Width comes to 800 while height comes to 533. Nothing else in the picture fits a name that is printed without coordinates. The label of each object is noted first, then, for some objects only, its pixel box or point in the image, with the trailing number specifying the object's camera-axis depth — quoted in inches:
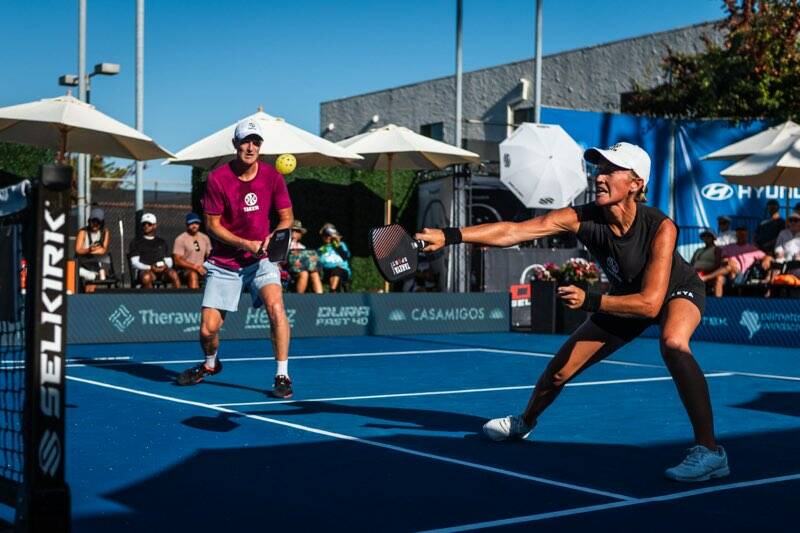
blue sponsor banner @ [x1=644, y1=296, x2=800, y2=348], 621.9
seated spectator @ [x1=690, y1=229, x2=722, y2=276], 729.6
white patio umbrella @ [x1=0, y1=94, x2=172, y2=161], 629.3
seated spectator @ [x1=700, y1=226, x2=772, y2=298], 735.1
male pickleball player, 345.4
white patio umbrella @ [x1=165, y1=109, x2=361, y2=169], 714.9
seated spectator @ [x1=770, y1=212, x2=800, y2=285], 707.4
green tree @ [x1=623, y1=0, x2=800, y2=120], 1032.2
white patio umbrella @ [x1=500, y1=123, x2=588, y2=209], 807.1
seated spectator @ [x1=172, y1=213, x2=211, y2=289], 688.4
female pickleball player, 230.8
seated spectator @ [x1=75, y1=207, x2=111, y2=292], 680.4
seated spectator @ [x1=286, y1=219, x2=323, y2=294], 727.1
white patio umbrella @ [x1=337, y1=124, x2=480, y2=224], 786.2
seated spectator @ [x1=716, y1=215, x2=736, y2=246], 802.2
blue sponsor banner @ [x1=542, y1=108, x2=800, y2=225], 948.6
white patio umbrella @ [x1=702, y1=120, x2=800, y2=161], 805.9
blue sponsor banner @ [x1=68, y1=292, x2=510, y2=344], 579.5
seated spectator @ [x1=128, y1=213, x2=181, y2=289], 684.7
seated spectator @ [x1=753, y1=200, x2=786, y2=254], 764.0
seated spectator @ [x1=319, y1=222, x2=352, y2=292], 761.0
